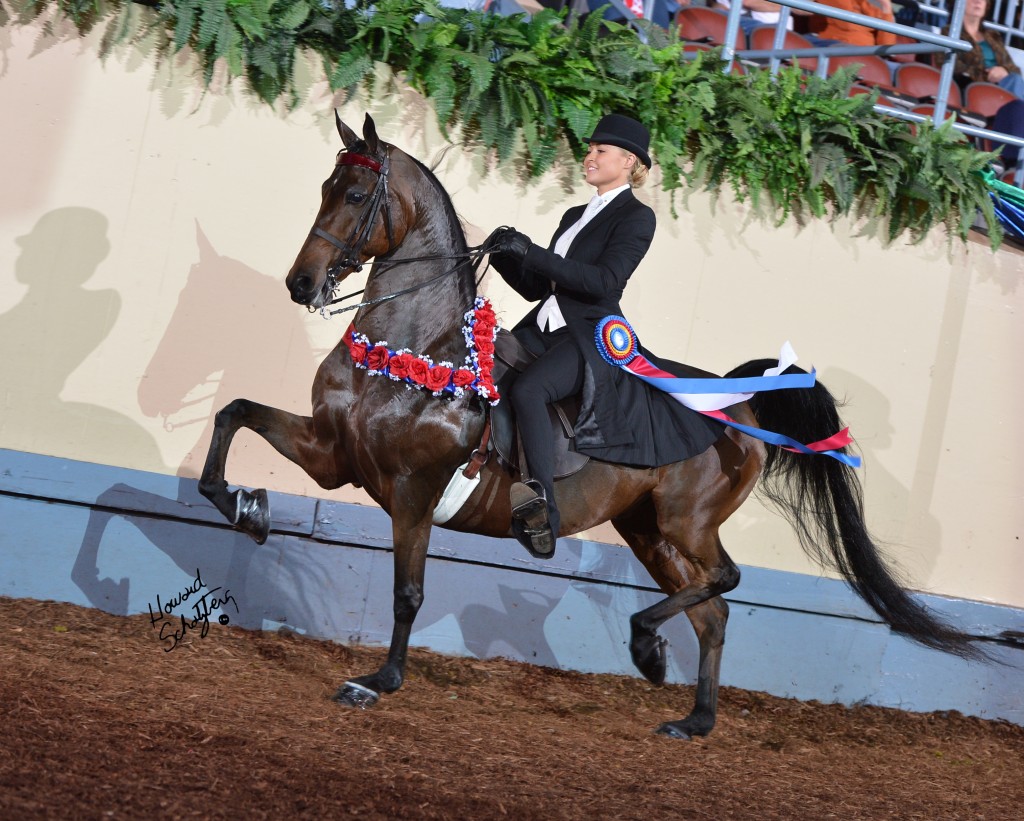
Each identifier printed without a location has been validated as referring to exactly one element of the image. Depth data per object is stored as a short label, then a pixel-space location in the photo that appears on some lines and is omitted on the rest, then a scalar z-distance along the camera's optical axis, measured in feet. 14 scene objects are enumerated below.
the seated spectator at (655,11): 50.31
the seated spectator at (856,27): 57.67
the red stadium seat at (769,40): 57.82
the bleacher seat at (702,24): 55.01
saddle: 30.01
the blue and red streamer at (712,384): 31.14
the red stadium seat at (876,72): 62.23
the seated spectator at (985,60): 63.00
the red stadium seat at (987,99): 61.62
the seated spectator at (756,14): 59.16
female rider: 29.25
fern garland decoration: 38.06
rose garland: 28.53
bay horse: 28.14
